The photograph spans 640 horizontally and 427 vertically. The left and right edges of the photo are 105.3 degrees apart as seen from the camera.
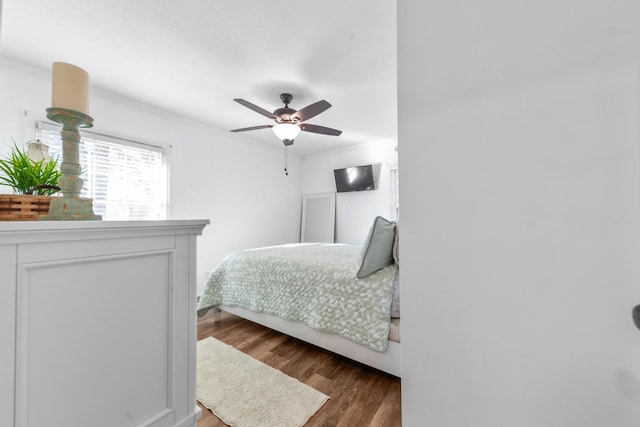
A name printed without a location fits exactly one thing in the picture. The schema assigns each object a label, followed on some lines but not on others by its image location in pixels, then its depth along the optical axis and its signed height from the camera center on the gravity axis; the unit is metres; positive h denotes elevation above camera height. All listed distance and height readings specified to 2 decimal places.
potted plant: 0.73 +0.11
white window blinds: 2.50 +0.51
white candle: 0.80 +0.44
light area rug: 1.38 -1.13
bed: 1.68 -0.66
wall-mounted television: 4.34 +0.71
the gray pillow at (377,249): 1.81 -0.24
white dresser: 0.61 -0.32
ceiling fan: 2.29 +1.00
